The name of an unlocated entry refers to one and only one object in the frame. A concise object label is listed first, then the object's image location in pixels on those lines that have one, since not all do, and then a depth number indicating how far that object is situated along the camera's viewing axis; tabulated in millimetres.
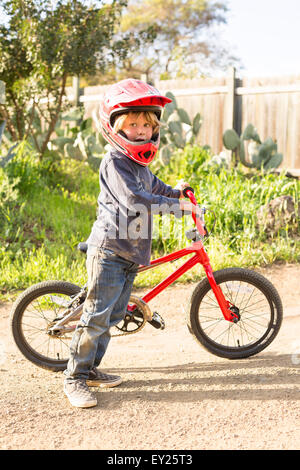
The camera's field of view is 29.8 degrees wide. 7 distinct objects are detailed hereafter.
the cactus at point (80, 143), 8250
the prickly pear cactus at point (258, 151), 8016
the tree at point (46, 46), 8266
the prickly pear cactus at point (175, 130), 8047
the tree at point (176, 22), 26141
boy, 2816
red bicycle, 3250
